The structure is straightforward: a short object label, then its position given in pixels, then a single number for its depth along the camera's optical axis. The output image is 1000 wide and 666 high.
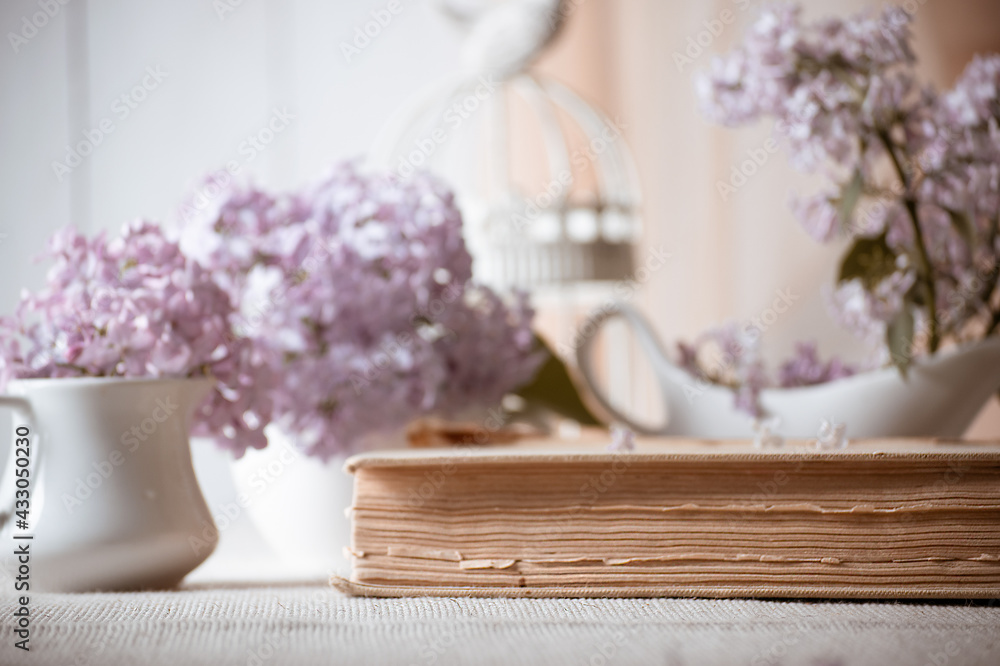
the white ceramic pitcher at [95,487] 0.39
